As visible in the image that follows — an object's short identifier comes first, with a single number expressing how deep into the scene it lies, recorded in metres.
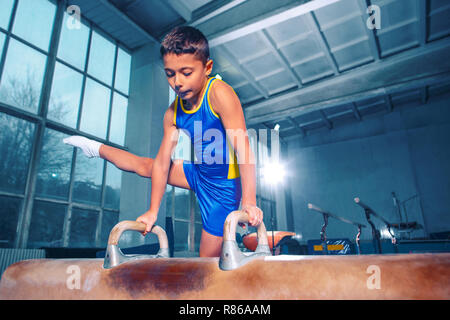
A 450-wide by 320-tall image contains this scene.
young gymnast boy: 1.34
